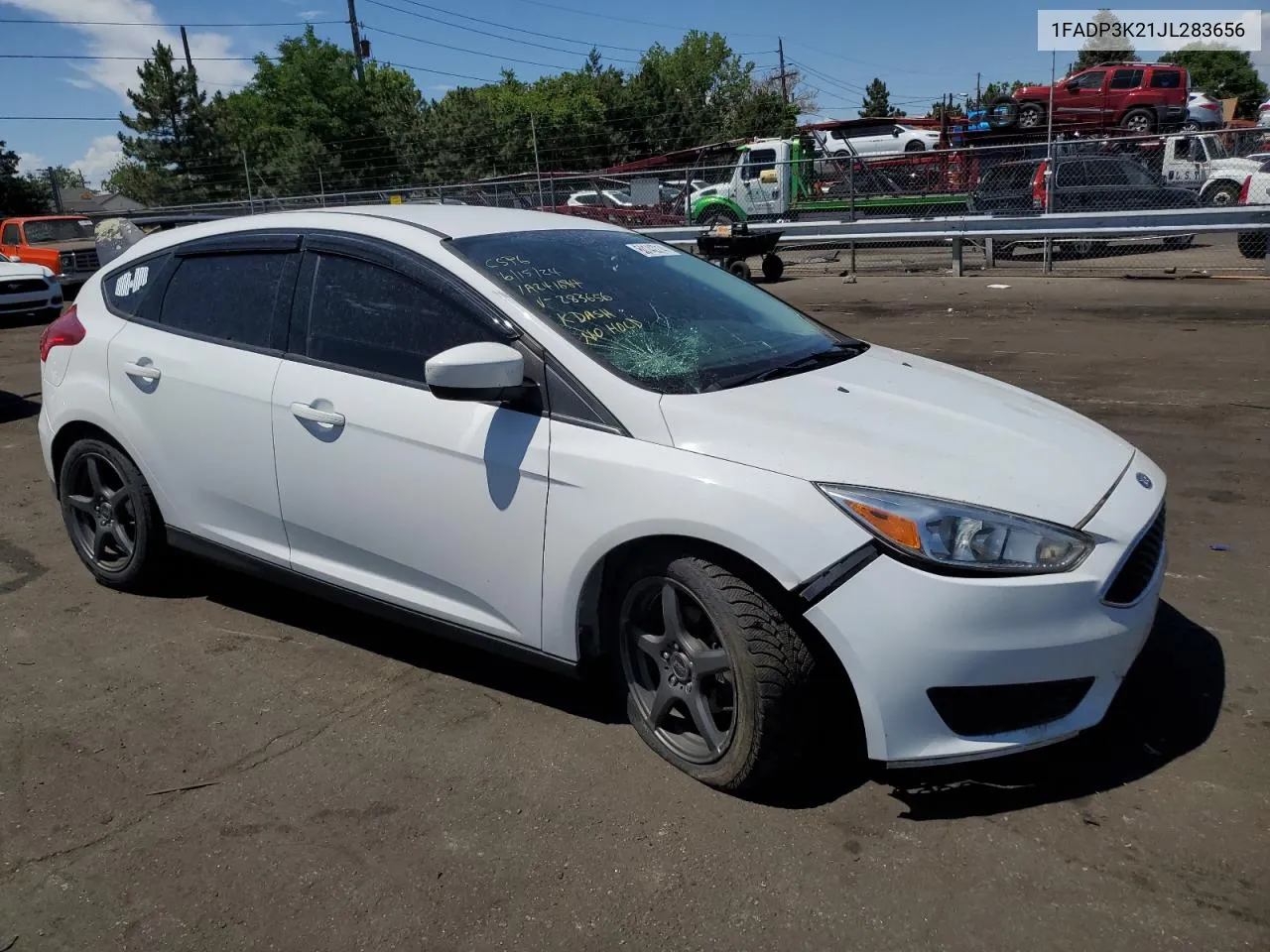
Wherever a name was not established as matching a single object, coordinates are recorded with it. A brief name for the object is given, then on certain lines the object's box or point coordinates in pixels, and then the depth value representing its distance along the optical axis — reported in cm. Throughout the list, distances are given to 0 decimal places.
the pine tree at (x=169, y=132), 5394
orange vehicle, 2047
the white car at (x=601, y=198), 2231
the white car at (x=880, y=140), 2764
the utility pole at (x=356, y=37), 5666
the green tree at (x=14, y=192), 4394
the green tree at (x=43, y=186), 4594
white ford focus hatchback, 259
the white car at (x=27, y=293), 1540
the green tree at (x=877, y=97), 8069
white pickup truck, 1611
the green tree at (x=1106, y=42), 3021
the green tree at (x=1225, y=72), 6925
